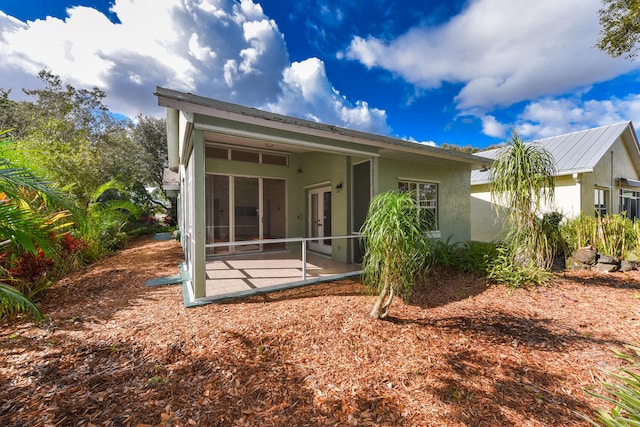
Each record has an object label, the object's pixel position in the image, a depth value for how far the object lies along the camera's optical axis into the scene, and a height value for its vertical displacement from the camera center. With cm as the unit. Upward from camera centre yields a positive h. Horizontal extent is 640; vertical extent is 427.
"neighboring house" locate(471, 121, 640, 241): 1000 +157
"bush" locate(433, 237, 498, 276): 599 -111
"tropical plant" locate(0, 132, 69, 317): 254 +3
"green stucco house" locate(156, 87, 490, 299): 629 +100
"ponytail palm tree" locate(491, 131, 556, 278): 546 +40
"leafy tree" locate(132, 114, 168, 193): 1961 +587
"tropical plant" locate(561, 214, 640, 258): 686 -63
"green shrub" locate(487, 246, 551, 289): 530 -130
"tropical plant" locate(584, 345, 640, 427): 182 -150
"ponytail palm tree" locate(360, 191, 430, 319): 325 -38
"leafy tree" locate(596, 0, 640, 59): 627 +472
